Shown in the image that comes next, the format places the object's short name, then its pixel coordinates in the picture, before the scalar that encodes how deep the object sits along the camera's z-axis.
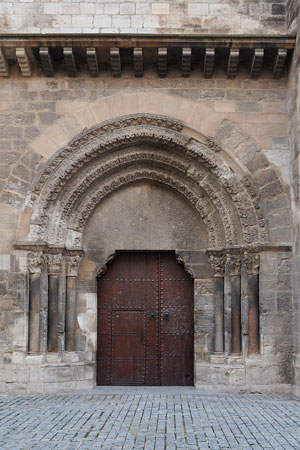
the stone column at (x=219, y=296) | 9.24
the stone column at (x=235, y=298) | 9.07
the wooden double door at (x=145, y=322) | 9.63
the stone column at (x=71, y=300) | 9.34
